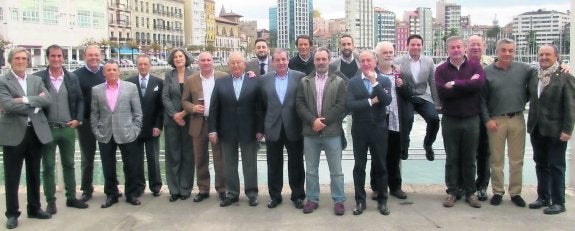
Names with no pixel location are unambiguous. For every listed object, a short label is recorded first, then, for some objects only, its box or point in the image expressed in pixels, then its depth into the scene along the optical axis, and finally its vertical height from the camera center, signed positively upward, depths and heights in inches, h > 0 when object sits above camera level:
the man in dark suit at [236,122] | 233.3 -16.7
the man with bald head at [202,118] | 240.8 -15.2
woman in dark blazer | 246.1 -22.5
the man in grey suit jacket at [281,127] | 227.3 -18.2
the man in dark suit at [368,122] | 212.8 -16.0
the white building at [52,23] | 2160.4 +256.8
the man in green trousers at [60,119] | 228.2 -14.1
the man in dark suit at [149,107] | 247.9 -10.6
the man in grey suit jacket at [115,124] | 235.3 -16.8
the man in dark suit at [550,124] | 214.4 -17.2
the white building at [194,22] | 4210.1 +451.4
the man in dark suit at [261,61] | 279.0 +10.3
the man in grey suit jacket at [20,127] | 207.9 -15.7
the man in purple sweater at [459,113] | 219.3 -13.2
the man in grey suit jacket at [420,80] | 237.8 +0.0
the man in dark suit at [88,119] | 249.3 -15.7
